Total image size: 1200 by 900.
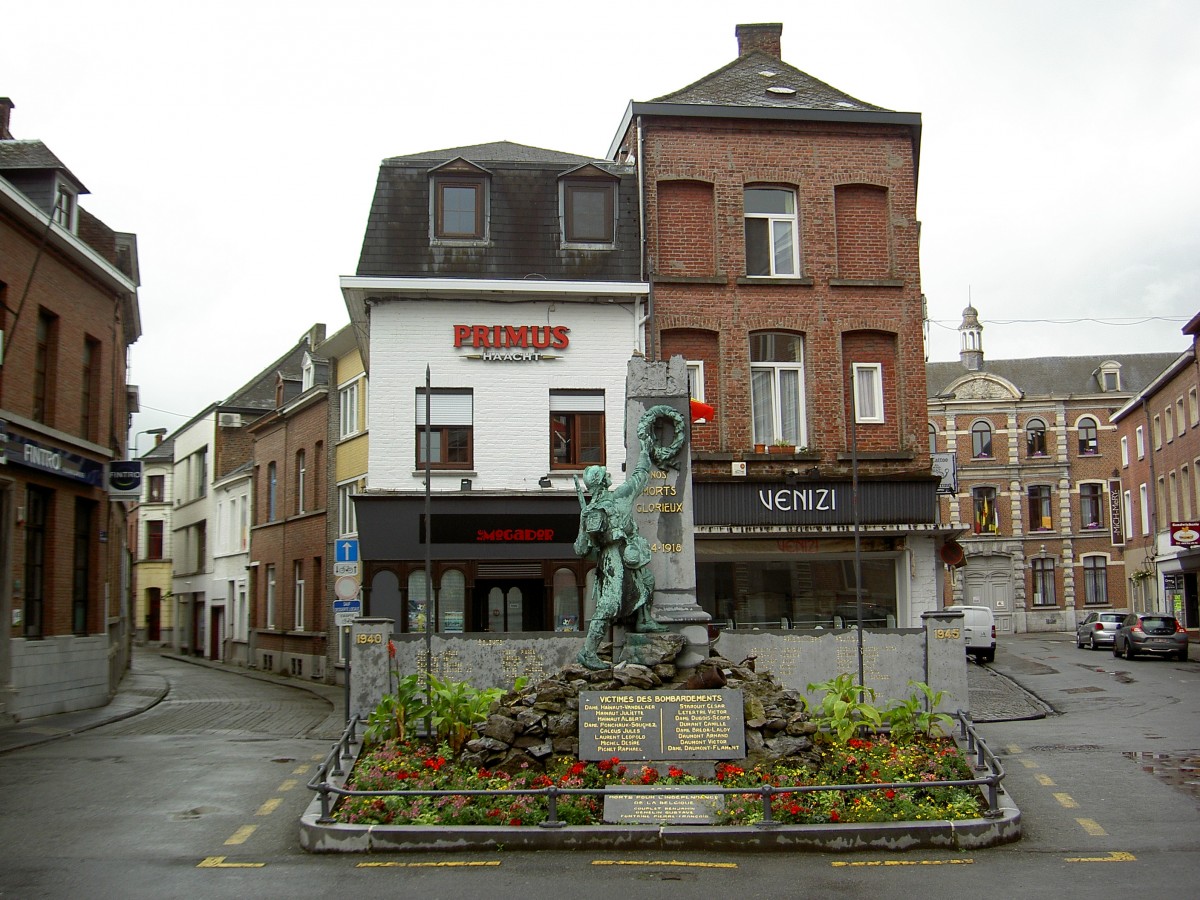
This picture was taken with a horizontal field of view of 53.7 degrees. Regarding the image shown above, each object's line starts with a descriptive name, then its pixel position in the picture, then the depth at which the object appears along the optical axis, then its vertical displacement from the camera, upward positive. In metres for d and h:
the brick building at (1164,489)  41.75 +3.37
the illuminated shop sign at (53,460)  19.42 +2.27
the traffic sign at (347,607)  19.39 -0.36
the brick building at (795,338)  22.75 +4.72
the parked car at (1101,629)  41.28 -1.93
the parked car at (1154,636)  36.88 -1.98
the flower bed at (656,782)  10.59 -1.94
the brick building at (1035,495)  57.66 +3.94
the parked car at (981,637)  33.15 -1.71
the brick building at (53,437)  19.50 +2.70
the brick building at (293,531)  31.27 +1.59
